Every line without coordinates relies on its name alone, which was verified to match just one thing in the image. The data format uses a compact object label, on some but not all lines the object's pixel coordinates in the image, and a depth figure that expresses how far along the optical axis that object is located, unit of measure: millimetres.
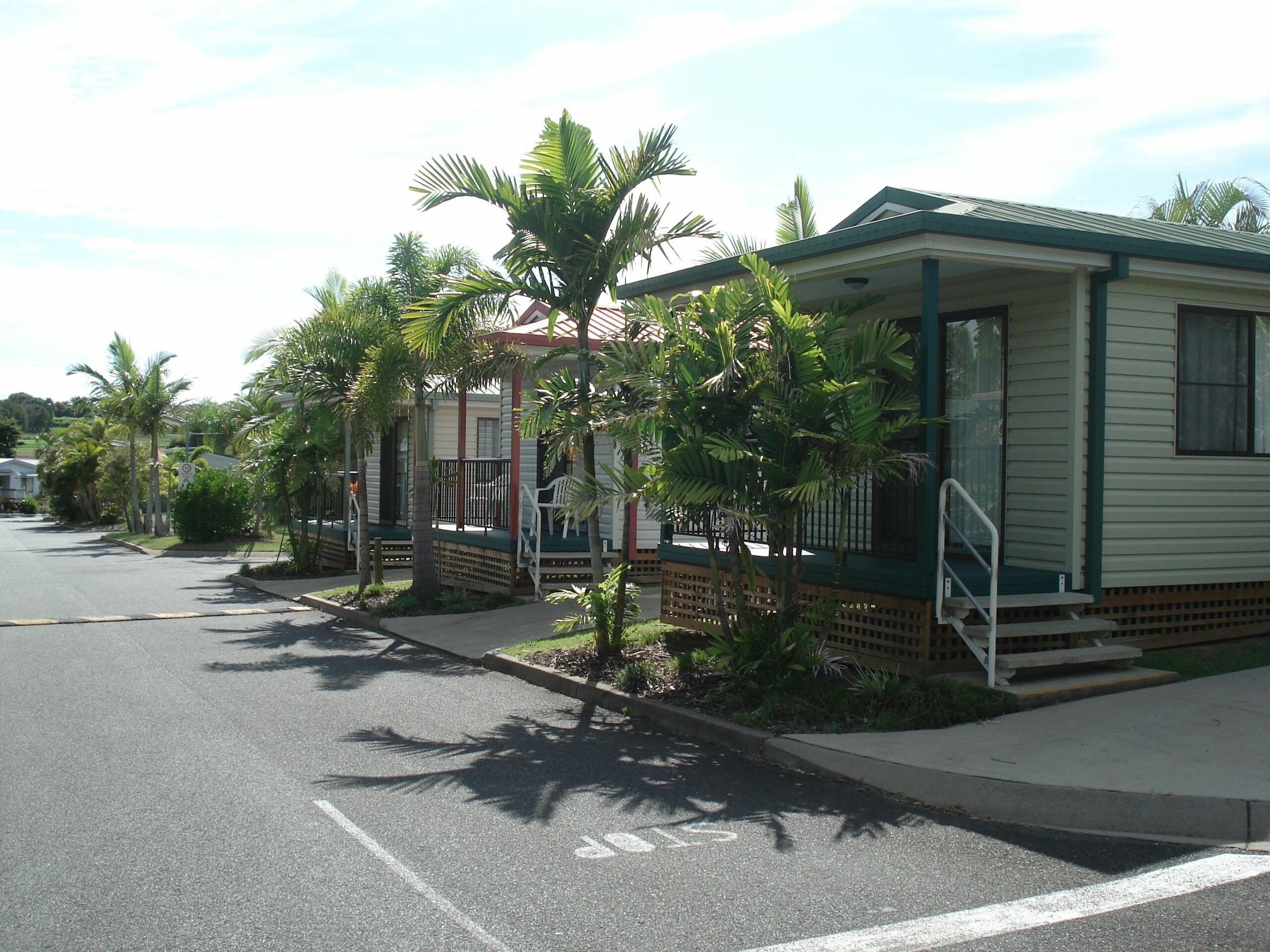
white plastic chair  13969
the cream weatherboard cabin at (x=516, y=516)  14828
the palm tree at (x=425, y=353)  13258
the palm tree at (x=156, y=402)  35938
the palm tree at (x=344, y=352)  15766
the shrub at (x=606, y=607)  9945
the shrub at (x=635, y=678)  8961
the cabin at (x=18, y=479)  91438
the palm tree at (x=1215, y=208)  22406
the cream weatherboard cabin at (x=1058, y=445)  8328
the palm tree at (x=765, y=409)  7785
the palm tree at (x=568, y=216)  11047
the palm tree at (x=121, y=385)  35844
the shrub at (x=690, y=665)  9328
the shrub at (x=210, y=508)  31516
